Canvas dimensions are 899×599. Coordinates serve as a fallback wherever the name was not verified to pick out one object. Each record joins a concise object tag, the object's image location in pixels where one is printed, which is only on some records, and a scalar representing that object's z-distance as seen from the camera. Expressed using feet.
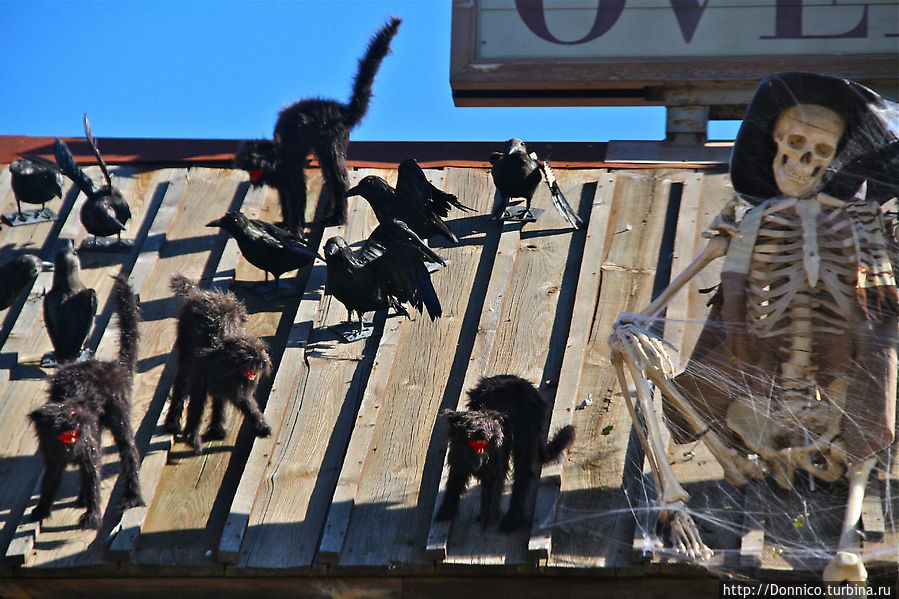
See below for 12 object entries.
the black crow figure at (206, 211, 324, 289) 62.39
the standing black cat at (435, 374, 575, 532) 46.57
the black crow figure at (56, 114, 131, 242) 67.51
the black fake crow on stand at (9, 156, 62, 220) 71.26
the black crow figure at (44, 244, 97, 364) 58.85
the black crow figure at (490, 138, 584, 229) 66.54
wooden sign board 76.33
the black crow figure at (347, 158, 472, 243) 63.05
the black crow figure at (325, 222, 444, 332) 57.31
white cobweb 44.62
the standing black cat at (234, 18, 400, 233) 67.97
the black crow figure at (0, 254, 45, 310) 61.93
